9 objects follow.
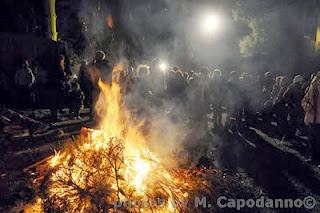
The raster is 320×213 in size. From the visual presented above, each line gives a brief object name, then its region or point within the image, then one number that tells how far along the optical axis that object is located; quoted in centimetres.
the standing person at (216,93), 1292
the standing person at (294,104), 1151
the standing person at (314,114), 877
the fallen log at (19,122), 1063
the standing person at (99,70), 1165
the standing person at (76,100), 1333
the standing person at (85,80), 1214
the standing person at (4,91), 1447
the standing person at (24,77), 1263
